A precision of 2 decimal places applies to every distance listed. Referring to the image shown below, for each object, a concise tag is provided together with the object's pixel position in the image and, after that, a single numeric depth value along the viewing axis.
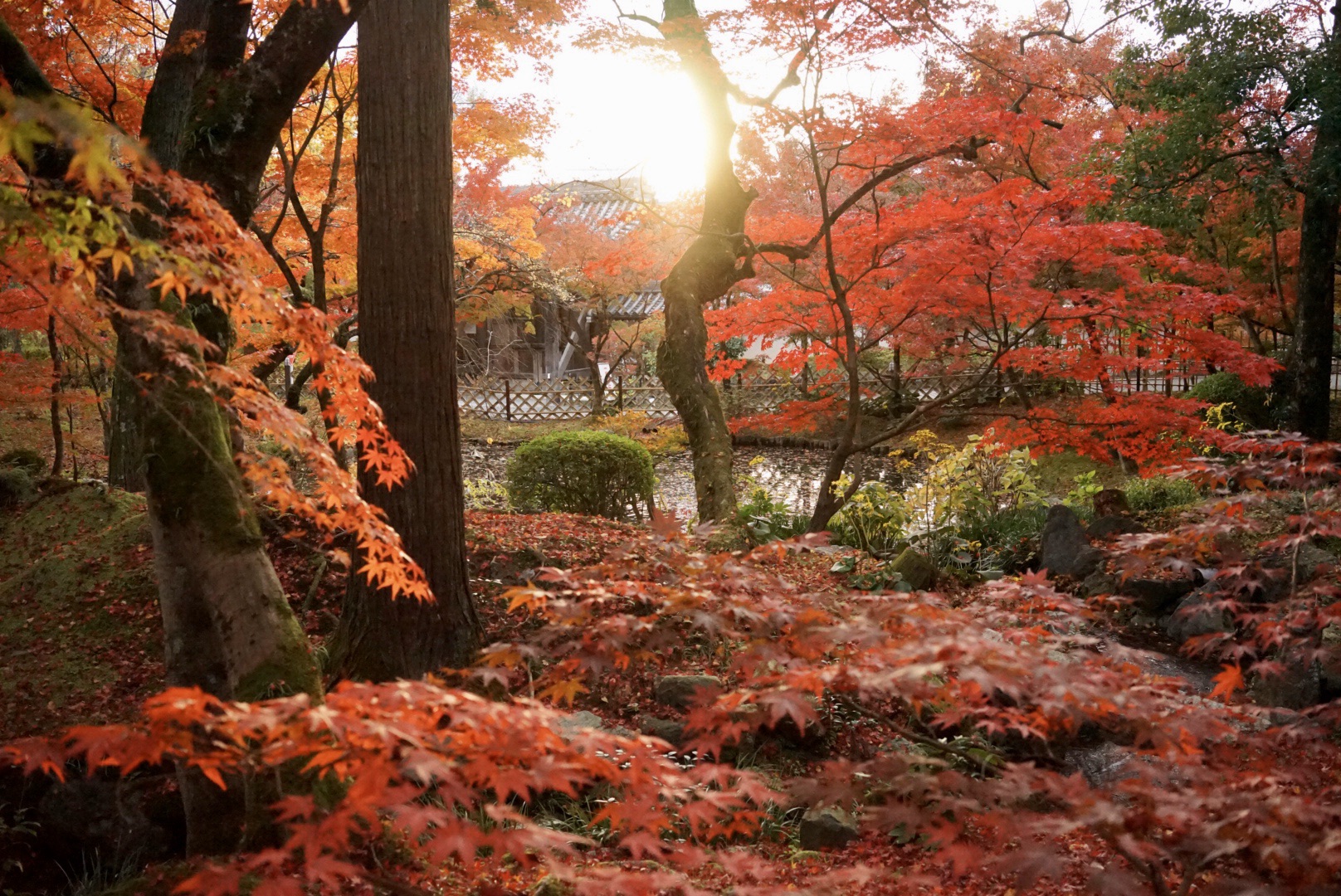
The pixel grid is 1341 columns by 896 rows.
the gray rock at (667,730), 4.19
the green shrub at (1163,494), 8.82
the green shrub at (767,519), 8.35
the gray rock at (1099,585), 6.95
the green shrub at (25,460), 8.61
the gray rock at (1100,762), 4.31
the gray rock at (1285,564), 5.77
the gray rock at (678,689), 4.54
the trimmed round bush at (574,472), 8.98
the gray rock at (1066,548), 7.30
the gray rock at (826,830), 3.50
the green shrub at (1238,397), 12.54
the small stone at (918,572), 7.18
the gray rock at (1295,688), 4.87
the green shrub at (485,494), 10.23
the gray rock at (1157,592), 6.79
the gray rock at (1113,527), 7.18
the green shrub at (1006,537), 7.95
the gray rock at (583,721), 4.10
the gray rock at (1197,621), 6.10
